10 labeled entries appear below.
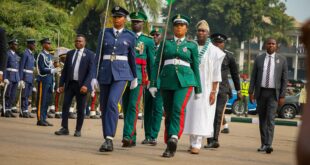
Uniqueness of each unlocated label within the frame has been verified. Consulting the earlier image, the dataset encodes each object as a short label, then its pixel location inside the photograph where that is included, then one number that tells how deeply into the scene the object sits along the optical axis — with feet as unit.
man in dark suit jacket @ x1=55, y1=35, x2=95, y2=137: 44.78
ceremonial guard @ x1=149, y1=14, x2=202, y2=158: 33.76
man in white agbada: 37.65
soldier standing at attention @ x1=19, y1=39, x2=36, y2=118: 65.46
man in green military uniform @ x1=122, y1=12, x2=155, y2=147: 37.63
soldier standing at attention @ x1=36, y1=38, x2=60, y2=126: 54.65
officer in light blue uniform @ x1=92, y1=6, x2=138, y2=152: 33.73
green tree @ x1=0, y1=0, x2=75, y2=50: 100.17
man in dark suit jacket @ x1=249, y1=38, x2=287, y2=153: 40.86
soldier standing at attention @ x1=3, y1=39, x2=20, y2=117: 66.33
